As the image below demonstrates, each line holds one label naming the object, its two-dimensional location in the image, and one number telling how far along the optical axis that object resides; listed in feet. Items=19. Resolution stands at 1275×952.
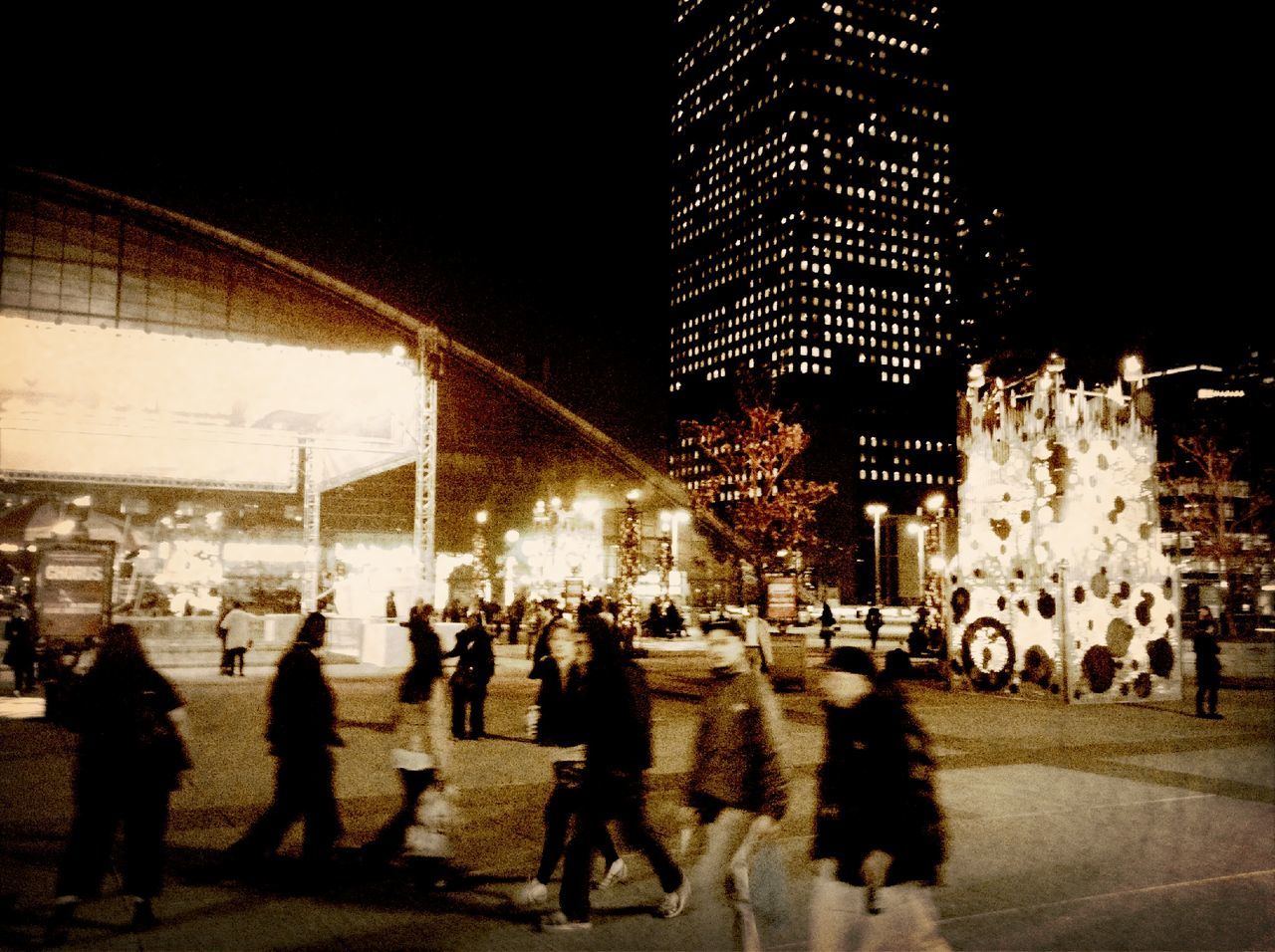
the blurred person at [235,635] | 68.28
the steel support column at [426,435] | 76.28
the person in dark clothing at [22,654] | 55.93
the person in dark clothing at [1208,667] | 49.44
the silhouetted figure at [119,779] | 18.08
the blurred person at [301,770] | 21.29
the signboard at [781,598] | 103.91
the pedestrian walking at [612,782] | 18.22
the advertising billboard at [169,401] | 74.84
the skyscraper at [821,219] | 447.42
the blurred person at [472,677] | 42.32
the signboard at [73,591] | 59.77
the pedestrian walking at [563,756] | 18.79
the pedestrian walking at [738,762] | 17.51
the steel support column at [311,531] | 84.64
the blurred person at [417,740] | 22.30
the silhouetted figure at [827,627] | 97.66
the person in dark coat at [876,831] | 15.67
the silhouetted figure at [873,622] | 105.60
